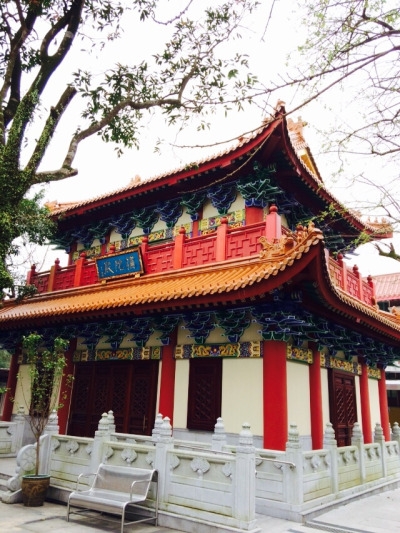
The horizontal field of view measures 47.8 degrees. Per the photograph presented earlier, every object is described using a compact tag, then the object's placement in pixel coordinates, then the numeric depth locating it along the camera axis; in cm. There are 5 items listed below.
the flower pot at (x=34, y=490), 664
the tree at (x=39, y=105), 617
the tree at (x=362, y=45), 372
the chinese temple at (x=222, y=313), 727
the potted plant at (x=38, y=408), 666
